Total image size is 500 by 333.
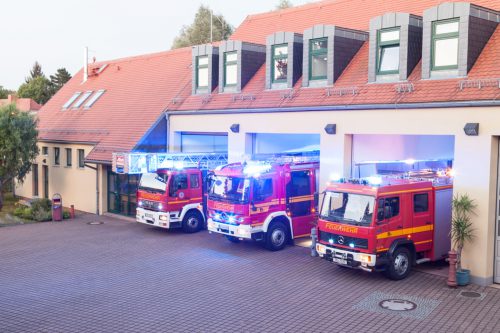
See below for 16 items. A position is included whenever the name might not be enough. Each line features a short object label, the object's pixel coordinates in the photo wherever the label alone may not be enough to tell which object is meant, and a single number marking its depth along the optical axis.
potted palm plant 13.79
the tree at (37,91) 77.06
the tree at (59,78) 76.69
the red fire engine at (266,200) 17.00
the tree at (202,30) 53.56
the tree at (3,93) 77.60
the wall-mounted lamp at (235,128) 20.73
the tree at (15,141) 25.80
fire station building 14.28
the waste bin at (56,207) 24.39
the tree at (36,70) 95.97
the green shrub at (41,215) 24.47
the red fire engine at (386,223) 13.74
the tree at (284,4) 53.62
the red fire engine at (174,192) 20.17
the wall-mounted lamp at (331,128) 17.44
